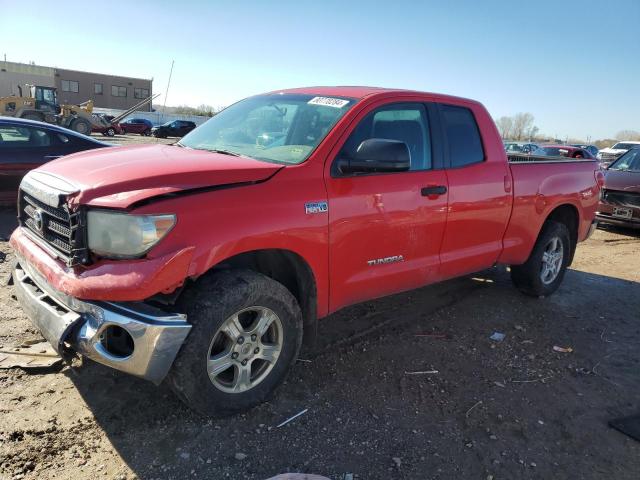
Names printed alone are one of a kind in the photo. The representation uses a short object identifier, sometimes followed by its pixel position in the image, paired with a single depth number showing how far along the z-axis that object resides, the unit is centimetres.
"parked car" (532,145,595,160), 1931
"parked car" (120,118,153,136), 4065
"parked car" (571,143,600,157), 2752
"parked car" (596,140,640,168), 2506
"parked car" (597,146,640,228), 926
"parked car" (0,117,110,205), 681
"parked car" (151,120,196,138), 3781
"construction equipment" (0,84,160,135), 2889
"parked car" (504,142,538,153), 2287
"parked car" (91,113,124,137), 3344
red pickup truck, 255
